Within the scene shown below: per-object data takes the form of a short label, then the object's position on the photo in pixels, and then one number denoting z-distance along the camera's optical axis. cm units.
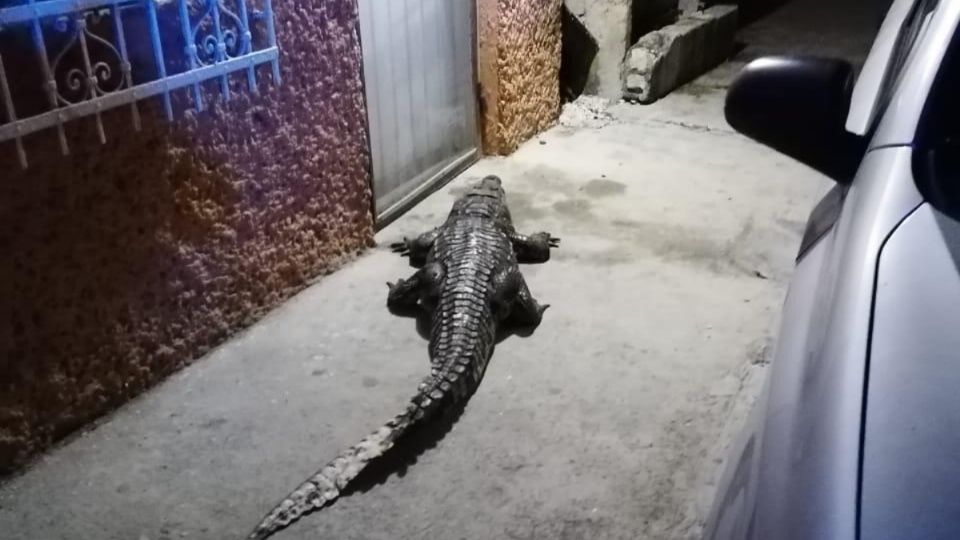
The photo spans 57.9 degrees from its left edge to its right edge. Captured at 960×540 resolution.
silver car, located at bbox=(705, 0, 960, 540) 97
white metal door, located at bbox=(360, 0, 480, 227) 440
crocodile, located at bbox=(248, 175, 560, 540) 266
